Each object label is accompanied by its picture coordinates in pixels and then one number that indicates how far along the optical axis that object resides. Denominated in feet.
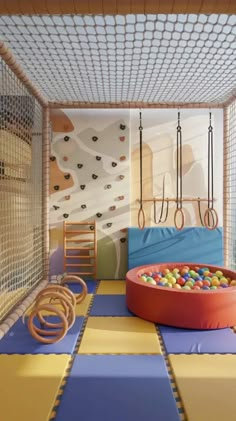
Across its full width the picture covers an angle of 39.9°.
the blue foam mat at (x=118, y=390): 6.09
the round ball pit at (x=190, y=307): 10.21
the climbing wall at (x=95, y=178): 17.17
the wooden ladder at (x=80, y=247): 17.07
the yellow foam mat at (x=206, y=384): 6.18
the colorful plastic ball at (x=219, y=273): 13.56
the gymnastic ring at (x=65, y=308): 9.70
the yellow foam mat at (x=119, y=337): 8.87
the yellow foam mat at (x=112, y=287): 14.74
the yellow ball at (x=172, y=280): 12.91
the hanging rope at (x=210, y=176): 16.96
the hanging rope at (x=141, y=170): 16.76
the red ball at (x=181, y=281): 13.03
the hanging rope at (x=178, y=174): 17.04
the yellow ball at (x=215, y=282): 12.59
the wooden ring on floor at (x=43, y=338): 8.95
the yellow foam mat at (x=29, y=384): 6.14
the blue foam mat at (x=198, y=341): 8.80
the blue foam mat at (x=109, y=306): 11.80
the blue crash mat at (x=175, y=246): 16.37
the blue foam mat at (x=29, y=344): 8.75
